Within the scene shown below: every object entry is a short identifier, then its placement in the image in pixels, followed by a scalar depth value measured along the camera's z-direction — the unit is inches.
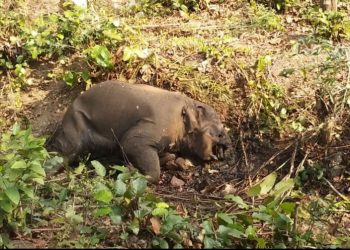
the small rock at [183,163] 244.3
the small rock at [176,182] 232.1
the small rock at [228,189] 219.7
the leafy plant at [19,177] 161.6
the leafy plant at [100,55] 261.3
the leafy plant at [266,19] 301.0
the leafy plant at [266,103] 249.1
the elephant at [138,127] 231.5
